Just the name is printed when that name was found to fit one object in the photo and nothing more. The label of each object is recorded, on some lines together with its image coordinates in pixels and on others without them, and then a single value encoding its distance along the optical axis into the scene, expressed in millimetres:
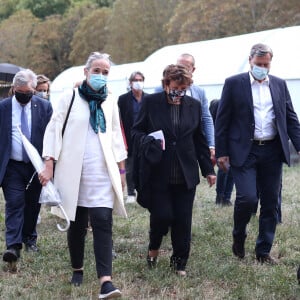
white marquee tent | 15663
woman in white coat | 4516
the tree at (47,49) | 53438
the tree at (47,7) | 67125
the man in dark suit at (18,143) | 5512
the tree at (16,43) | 52438
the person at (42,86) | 7311
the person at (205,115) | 6301
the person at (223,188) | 8781
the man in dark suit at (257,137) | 5328
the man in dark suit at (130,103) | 8211
